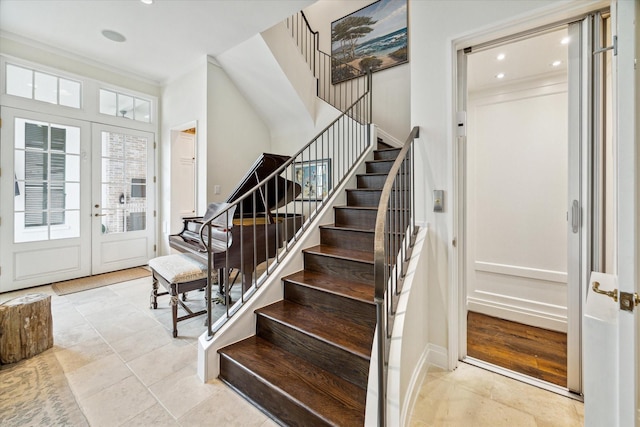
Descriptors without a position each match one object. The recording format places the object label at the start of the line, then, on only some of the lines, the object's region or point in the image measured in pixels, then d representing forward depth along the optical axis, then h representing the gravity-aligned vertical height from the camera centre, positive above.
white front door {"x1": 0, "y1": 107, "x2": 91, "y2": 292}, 3.53 +0.20
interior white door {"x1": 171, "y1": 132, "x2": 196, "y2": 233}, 4.79 +0.65
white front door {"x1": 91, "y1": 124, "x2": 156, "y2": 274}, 4.28 +0.24
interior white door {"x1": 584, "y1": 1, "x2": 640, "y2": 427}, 0.91 +0.00
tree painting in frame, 4.25 +2.91
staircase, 1.49 -0.85
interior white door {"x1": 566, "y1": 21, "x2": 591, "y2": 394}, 1.73 +0.07
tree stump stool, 2.07 -0.89
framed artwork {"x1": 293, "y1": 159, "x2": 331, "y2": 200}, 4.09 +0.58
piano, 2.47 -0.15
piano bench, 2.46 -0.58
